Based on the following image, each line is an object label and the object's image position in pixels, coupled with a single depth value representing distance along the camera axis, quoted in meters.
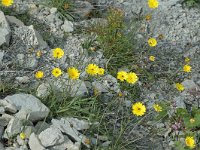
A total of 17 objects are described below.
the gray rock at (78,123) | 4.06
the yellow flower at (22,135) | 3.66
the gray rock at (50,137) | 3.70
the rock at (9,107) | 3.91
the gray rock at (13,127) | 3.74
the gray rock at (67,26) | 5.37
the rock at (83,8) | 5.71
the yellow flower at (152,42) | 4.97
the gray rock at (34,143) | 3.65
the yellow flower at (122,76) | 4.38
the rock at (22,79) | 4.48
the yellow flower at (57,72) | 4.17
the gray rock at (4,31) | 4.70
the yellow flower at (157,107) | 4.22
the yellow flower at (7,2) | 4.75
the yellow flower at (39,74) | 4.30
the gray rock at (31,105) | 3.97
